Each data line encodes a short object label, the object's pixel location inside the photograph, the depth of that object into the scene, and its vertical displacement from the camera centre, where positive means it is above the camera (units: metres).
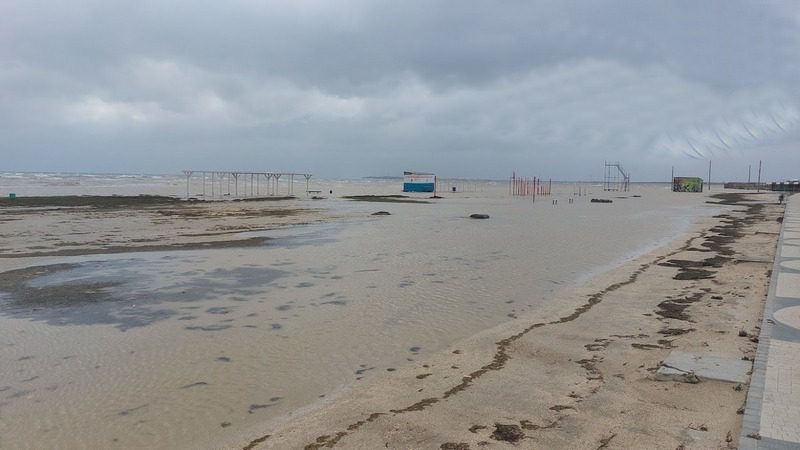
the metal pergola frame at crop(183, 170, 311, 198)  50.01 -1.10
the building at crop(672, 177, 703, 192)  83.12 +1.11
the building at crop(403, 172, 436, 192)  72.50 +0.45
